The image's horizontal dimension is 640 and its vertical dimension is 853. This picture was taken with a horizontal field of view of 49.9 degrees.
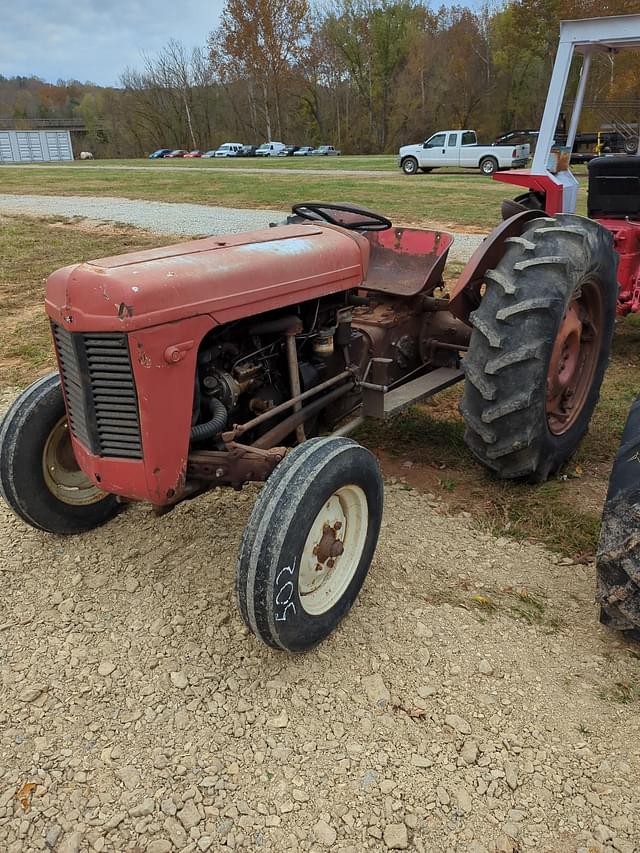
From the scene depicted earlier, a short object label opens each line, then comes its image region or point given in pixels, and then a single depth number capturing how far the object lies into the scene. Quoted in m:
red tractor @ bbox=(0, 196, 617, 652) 2.30
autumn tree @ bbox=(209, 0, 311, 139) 46.72
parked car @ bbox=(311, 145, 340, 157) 44.10
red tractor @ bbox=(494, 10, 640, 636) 5.27
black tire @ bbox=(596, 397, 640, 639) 2.31
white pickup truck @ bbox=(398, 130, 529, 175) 22.89
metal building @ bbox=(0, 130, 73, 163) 55.50
